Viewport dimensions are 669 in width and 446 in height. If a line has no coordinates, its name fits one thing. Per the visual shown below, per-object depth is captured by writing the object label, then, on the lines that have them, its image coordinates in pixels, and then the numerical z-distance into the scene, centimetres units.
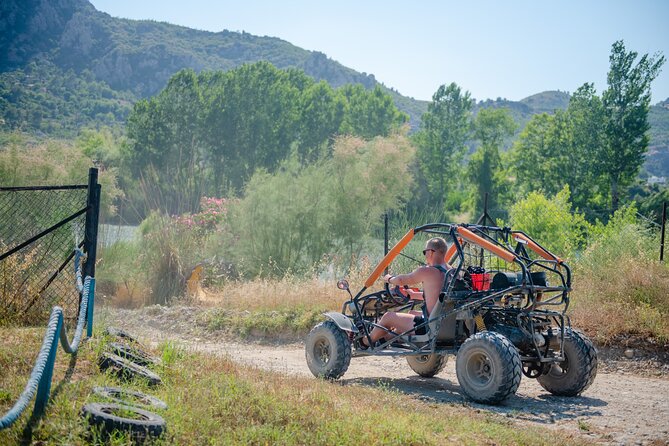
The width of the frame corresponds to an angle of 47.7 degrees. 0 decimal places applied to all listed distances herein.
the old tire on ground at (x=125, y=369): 754
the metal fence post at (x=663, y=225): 1488
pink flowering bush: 2780
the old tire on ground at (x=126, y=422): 569
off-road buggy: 884
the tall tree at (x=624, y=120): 5206
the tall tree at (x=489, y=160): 6988
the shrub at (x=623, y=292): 1288
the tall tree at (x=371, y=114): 7781
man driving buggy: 968
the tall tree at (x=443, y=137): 7512
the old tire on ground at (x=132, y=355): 826
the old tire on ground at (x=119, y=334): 897
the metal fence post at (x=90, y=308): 898
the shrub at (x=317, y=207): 2558
